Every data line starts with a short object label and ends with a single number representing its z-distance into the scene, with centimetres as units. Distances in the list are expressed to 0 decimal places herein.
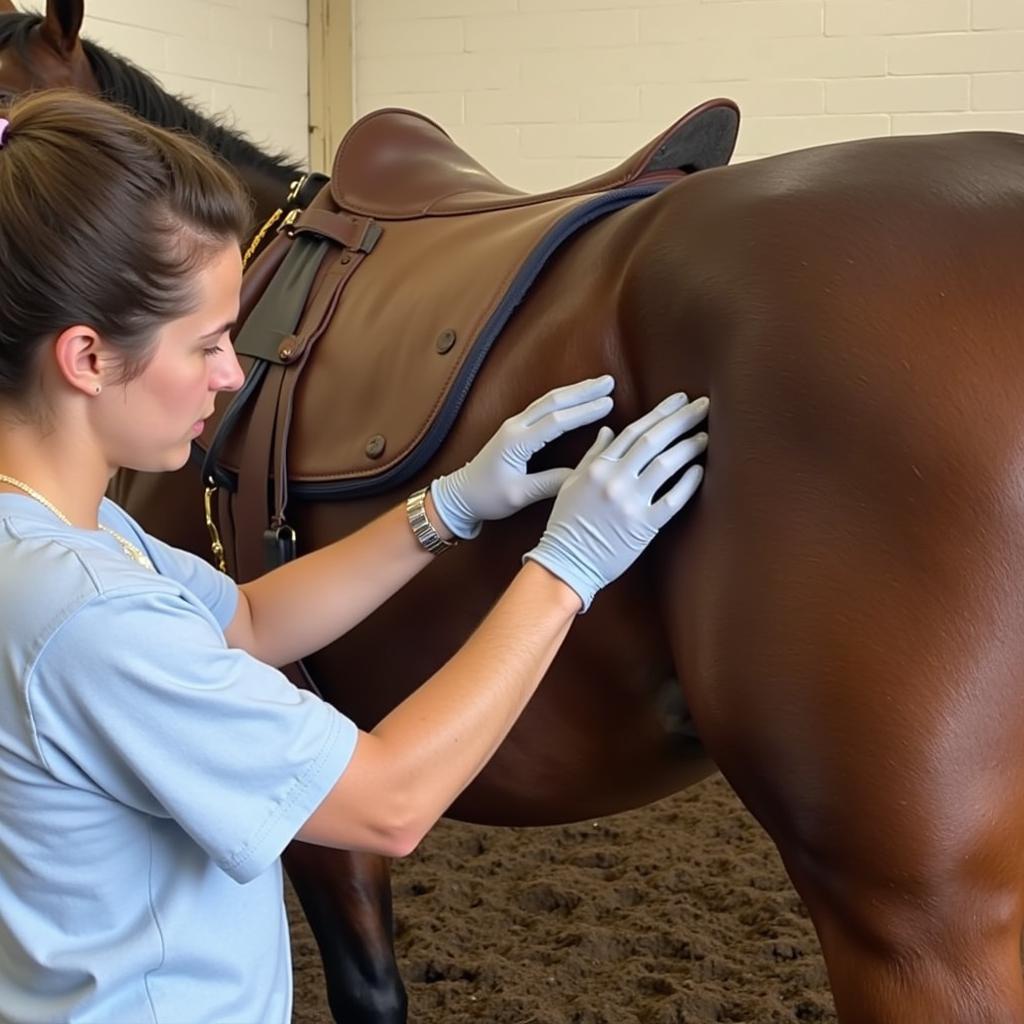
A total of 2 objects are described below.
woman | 83
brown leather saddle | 126
